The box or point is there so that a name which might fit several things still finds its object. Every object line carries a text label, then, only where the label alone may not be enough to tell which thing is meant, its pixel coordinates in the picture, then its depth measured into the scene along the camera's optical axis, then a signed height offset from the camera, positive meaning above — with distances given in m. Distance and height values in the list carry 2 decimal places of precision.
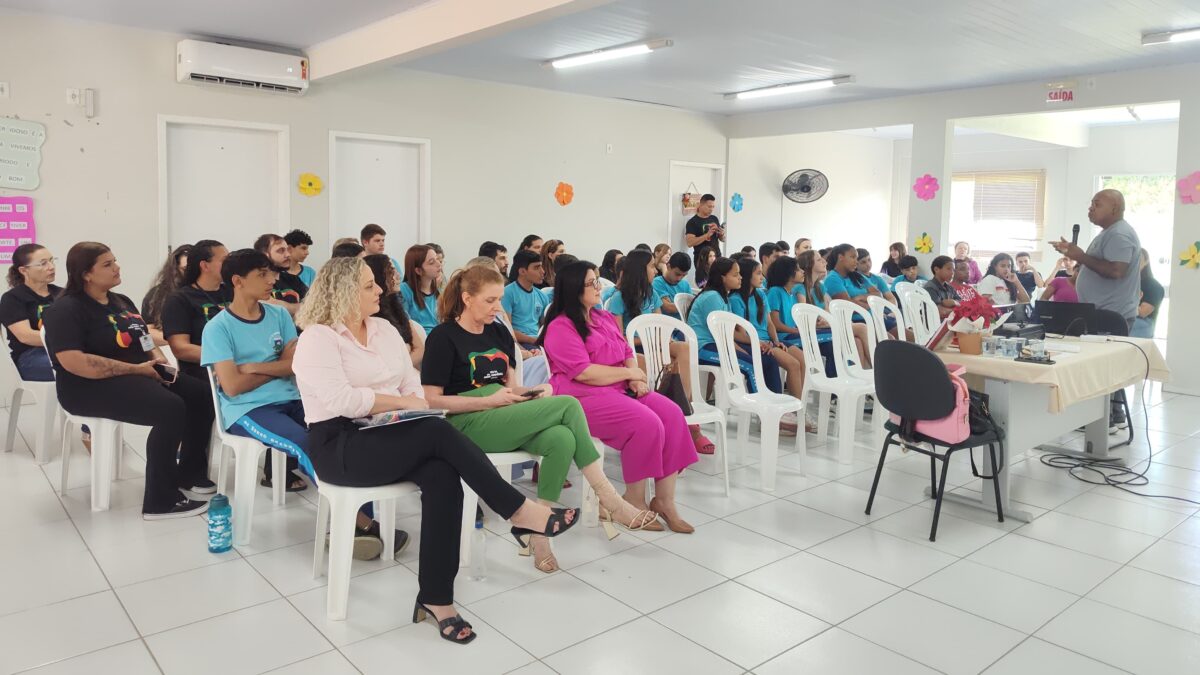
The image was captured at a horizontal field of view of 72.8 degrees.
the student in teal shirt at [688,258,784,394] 4.66 -0.28
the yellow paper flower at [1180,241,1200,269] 6.56 +0.11
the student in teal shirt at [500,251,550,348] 4.71 -0.30
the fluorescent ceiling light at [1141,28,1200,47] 5.65 +1.64
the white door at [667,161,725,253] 9.46 +0.85
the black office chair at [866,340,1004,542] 3.26 -0.54
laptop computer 4.68 -0.28
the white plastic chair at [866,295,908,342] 5.12 -0.33
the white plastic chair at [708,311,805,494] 3.88 -0.69
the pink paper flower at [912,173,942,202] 8.27 +0.78
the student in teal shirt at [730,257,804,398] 4.87 -0.34
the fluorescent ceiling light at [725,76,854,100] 7.59 +1.67
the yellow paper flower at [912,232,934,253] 8.30 +0.20
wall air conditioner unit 5.68 +1.28
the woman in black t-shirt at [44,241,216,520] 3.31 -0.55
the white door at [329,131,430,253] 6.88 +0.54
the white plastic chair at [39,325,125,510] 3.40 -0.89
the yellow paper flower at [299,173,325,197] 6.53 +0.50
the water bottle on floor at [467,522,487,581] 2.85 -1.07
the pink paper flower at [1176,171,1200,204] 6.52 +0.66
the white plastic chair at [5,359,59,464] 4.05 -0.85
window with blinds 11.38 +0.79
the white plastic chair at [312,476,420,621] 2.51 -0.87
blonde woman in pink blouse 2.48 -0.61
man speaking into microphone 4.91 +0.07
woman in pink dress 3.24 -0.58
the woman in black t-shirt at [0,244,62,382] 4.10 -0.35
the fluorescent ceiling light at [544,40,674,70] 6.05 +1.56
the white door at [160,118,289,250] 6.03 +0.48
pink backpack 3.26 -0.64
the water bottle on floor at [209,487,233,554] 2.98 -1.02
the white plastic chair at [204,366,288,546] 3.06 -0.86
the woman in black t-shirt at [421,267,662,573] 2.88 -0.53
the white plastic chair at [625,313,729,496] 3.99 -0.41
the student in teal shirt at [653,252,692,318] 5.51 -0.17
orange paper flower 8.24 +0.61
